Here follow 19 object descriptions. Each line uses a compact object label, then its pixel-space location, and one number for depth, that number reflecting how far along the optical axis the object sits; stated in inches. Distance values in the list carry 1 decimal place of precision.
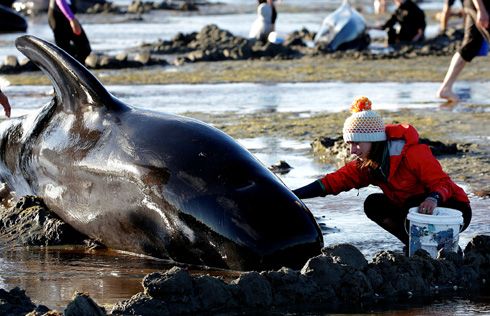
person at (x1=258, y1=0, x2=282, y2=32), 1836.5
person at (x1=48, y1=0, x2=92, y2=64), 1202.0
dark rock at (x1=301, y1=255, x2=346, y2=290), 388.5
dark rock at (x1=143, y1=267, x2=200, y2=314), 366.6
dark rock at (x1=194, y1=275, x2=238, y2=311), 370.3
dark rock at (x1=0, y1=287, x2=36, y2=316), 350.9
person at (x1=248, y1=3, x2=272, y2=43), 1830.7
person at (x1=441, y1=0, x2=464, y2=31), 1780.5
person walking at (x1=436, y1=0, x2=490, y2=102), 927.7
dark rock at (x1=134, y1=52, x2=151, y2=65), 1585.9
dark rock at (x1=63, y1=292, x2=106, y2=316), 330.3
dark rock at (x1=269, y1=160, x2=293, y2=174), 695.1
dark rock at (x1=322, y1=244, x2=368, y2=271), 397.4
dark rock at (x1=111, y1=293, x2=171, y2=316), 358.0
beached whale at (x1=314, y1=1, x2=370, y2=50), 1721.2
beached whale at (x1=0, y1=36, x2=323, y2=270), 430.0
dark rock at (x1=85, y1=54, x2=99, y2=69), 1531.7
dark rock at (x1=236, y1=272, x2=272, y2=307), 374.6
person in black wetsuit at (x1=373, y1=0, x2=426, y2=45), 1738.7
